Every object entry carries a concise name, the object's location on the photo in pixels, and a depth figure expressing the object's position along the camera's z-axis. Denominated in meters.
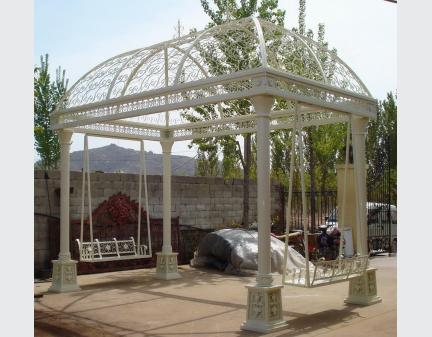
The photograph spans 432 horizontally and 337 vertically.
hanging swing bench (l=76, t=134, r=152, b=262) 8.52
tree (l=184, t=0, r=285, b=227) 11.70
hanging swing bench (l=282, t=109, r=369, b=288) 5.83
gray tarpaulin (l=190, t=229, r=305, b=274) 9.98
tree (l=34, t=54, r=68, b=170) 20.66
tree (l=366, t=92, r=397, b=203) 23.30
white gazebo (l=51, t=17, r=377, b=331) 5.63
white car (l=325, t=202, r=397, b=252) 13.59
